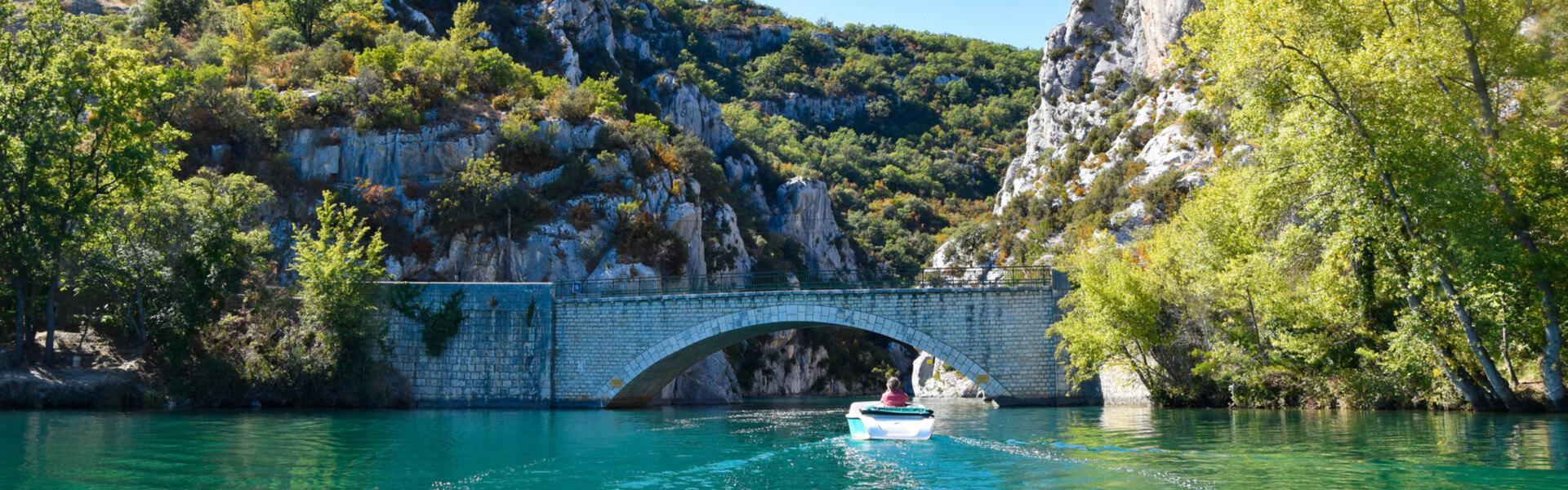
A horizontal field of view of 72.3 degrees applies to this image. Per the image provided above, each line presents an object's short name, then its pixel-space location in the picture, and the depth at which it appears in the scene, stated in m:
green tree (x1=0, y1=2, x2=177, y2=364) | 27.45
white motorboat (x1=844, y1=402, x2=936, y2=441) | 20.02
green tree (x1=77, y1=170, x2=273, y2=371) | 30.52
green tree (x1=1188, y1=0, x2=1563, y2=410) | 18.61
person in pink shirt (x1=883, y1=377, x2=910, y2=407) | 21.00
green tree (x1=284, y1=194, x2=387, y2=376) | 32.16
